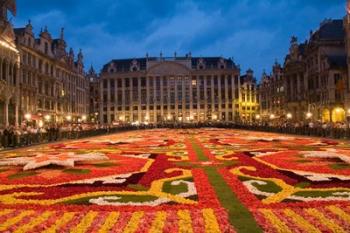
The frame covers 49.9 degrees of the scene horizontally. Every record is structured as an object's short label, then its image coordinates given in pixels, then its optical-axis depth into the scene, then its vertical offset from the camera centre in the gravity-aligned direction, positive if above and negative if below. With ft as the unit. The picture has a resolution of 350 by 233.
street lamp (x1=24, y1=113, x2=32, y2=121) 148.17 +3.73
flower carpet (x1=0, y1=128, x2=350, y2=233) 18.48 -4.68
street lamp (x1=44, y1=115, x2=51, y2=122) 184.61 +4.25
